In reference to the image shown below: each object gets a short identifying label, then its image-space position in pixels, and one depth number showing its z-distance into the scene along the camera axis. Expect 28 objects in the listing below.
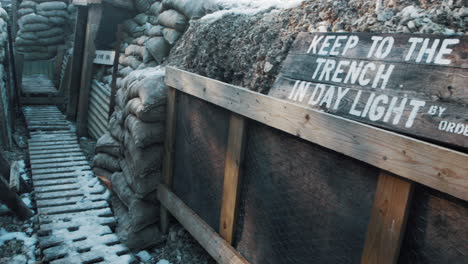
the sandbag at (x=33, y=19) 10.30
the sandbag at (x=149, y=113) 3.50
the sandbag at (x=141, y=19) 6.44
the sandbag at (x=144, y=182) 3.59
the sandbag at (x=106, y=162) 4.39
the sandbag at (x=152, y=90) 3.51
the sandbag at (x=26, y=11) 10.40
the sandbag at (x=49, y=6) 10.34
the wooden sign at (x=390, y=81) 1.69
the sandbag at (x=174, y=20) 4.91
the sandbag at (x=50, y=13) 10.34
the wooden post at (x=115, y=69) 5.49
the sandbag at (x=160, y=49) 5.05
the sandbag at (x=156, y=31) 5.36
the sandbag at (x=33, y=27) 10.38
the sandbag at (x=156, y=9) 5.87
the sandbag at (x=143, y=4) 6.60
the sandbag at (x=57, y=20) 10.44
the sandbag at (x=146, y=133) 3.49
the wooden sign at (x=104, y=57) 6.32
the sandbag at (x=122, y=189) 3.76
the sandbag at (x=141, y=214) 3.63
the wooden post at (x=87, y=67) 6.62
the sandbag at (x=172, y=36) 4.96
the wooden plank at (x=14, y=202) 3.94
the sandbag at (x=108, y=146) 4.36
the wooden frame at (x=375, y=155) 1.42
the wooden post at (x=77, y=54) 7.03
